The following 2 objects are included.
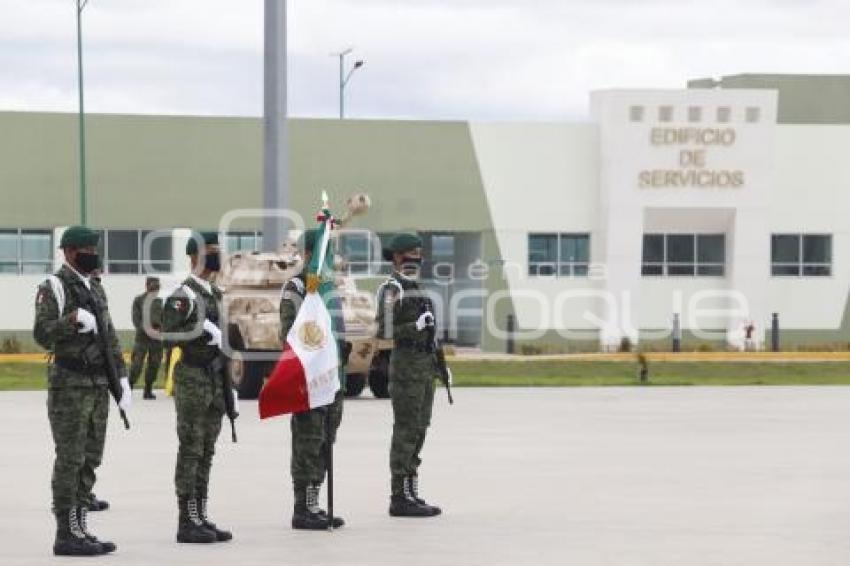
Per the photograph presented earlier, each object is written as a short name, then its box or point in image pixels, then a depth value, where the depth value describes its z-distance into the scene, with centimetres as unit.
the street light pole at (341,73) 7538
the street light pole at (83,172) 5309
